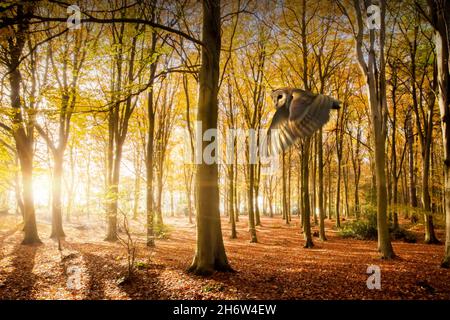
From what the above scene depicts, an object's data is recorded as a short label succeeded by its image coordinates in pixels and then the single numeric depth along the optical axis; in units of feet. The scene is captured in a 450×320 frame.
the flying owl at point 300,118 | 9.70
